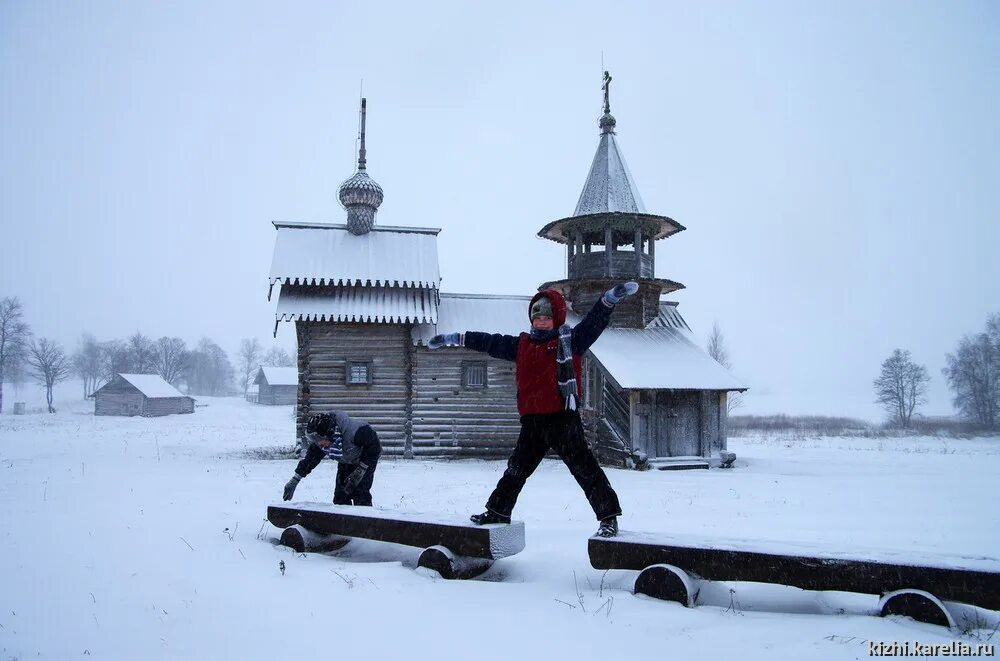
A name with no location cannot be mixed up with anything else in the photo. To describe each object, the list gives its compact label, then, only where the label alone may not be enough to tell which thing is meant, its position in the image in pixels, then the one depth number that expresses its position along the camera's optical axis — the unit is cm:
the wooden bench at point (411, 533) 469
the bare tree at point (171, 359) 7702
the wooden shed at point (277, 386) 6372
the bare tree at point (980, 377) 4556
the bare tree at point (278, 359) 11892
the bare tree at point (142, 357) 7256
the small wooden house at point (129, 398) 4719
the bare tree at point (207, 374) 9769
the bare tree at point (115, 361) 8056
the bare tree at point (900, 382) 5109
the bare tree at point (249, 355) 10850
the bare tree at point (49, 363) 5669
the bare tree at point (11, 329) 5181
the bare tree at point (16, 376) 6428
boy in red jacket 476
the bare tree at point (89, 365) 8575
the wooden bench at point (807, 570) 344
